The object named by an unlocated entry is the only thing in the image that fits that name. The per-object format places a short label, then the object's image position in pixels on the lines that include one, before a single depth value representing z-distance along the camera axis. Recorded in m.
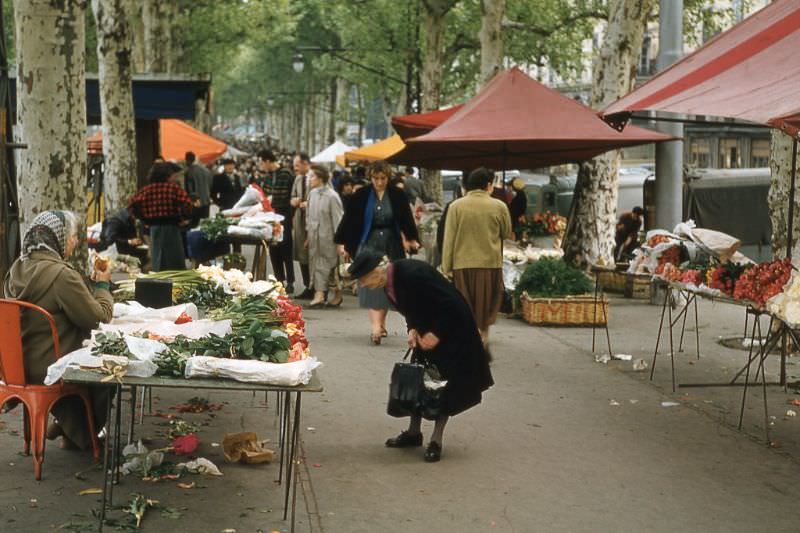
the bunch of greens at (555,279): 14.95
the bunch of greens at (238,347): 6.30
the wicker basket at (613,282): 18.97
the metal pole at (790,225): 9.90
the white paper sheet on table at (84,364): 6.18
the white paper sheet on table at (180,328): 7.07
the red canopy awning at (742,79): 7.99
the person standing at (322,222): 15.83
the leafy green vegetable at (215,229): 15.34
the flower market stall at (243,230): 15.12
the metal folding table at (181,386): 6.06
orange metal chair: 6.91
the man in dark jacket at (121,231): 15.12
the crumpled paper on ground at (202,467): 7.34
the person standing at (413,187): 24.52
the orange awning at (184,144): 32.06
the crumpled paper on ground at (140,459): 7.26
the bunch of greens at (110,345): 6.31
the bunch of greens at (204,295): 8.96
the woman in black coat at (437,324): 7.76
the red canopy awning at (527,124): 13.52
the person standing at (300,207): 17.16
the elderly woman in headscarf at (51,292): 7.07
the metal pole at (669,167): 16.77
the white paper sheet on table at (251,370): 6.11
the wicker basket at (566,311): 14.77
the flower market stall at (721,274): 8.22
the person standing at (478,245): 11.23
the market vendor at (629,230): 20.89
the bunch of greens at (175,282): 9.05
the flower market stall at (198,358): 6.13
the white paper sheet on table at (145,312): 7.80
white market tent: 40.38
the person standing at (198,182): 22.73
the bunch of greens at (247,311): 7.49
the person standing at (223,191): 22.58
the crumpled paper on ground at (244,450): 7.61
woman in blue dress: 13.28
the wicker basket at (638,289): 18.31
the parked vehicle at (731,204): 24.33
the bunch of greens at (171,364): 6.24
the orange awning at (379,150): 27.52
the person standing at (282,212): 17.45
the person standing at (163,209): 14.69
